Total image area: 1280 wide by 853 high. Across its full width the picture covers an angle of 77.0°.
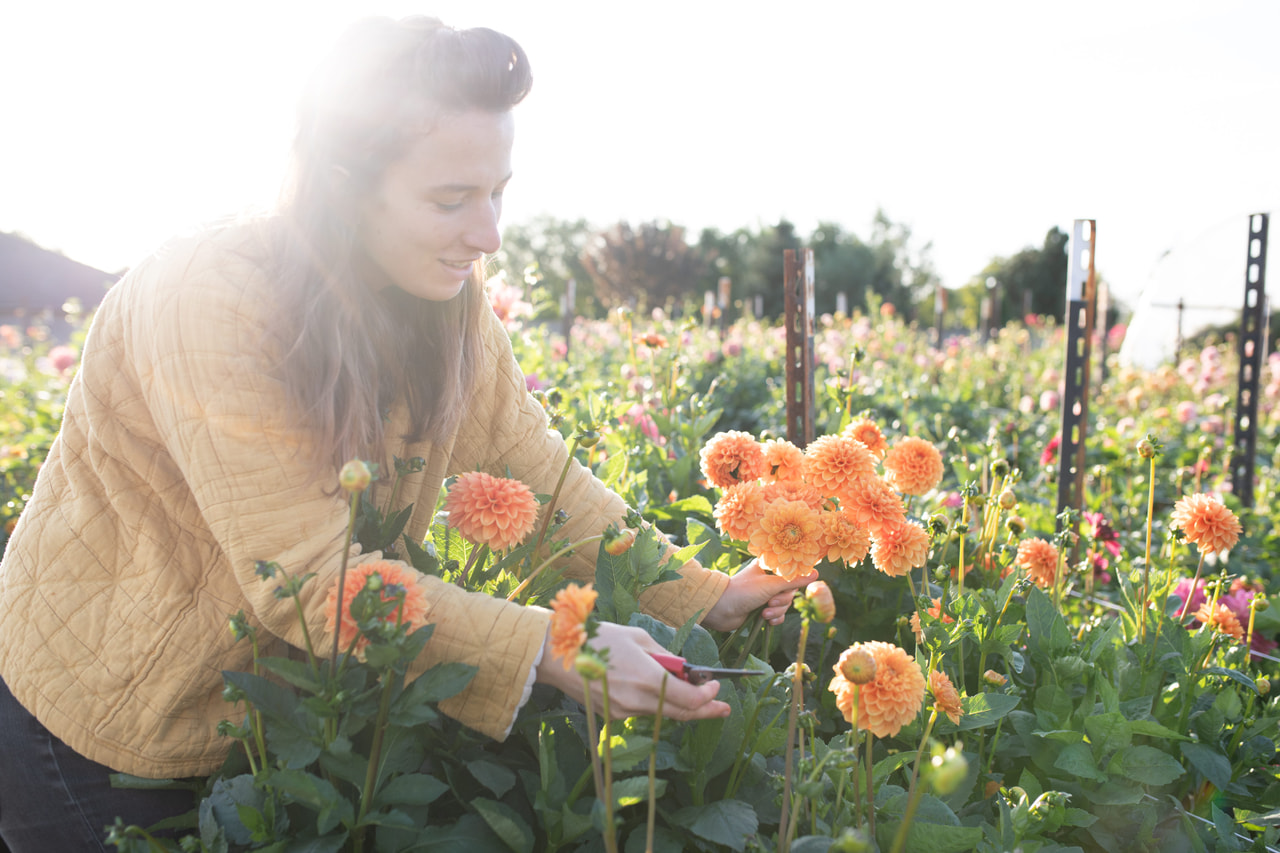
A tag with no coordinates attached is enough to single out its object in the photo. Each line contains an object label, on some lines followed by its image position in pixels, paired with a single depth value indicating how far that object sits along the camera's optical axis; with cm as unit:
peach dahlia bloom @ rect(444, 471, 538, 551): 107
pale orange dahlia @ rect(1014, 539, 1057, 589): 162
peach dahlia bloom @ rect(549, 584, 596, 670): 73
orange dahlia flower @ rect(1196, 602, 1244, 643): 151
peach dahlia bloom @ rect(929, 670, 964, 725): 107
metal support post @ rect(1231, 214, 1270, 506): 289
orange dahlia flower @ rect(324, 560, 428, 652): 85
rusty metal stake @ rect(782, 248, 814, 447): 211
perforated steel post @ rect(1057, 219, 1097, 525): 220
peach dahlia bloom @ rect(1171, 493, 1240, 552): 149
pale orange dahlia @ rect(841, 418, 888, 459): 151
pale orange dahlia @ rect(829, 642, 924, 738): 93
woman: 94
